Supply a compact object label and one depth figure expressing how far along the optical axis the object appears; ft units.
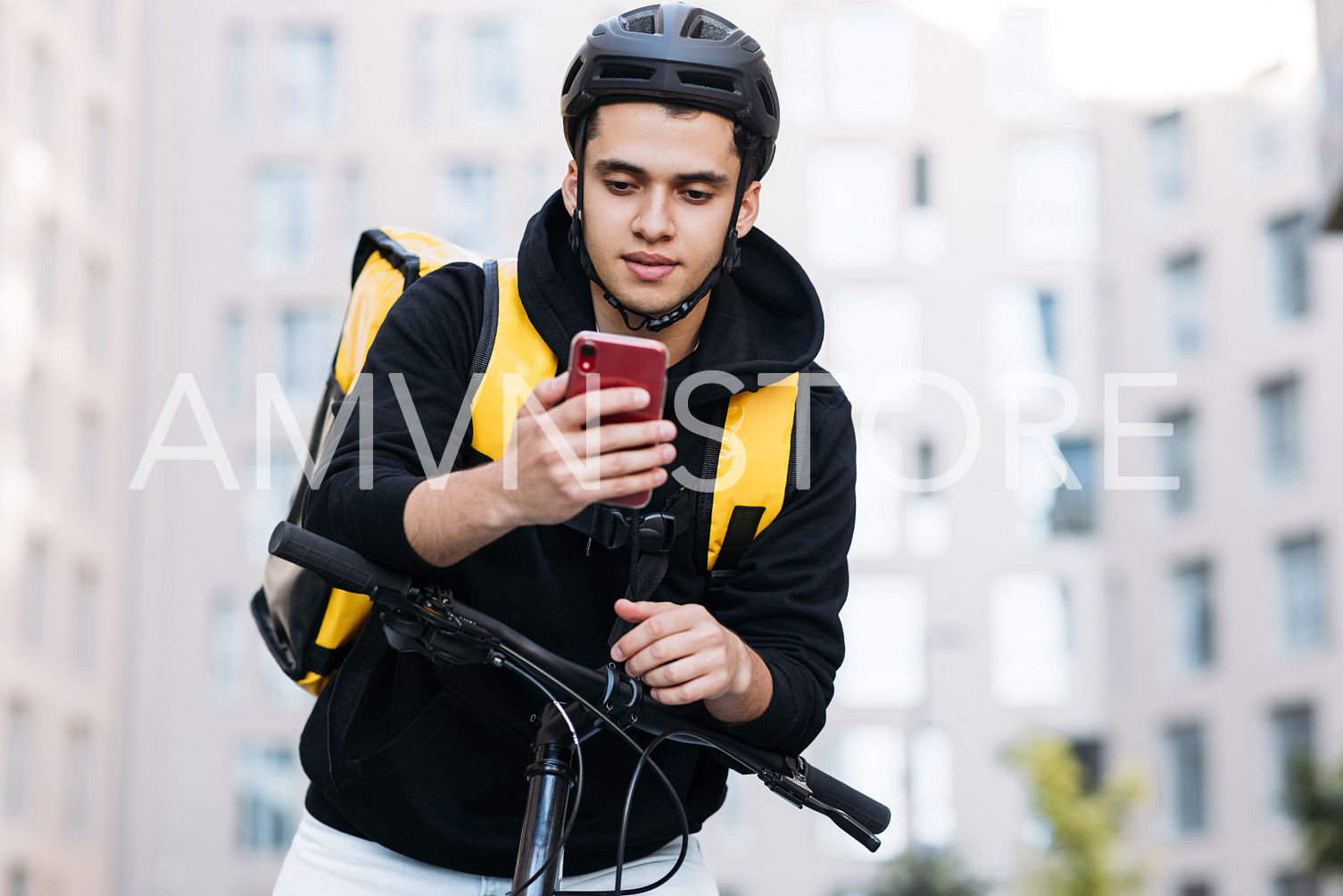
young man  9.13
